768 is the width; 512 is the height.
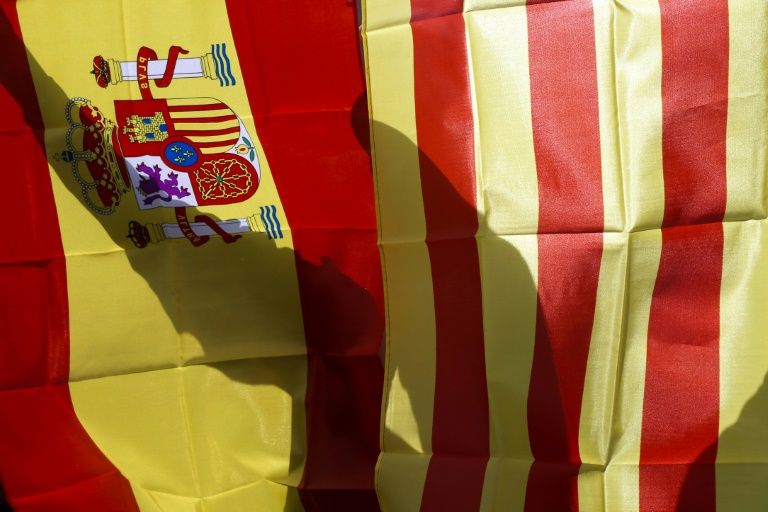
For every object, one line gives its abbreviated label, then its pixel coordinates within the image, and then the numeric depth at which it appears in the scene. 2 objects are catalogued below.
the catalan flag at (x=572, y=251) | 1.63
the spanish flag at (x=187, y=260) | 1.87
